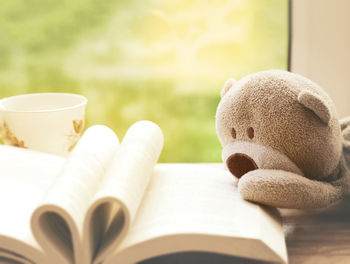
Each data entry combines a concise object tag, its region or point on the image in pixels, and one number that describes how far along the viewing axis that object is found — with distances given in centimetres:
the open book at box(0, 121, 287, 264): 63
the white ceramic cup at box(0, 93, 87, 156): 80
